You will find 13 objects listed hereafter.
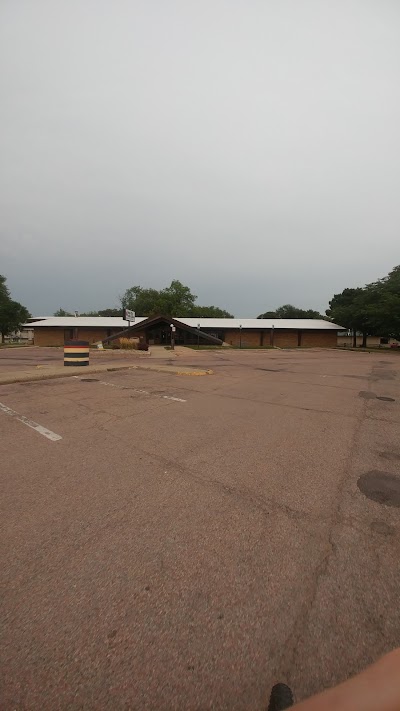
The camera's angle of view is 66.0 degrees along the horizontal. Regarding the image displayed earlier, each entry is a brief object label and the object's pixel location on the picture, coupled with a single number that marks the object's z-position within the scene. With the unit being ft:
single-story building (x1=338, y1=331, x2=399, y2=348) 193.57
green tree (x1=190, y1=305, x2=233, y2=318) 226.75
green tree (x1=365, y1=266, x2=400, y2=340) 124.54
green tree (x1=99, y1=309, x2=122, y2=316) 349.98
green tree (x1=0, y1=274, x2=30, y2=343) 154.71
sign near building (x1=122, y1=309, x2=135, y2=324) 111.75
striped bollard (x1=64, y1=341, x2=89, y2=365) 47.70
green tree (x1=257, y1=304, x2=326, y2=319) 320.50
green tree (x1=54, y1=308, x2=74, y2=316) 419.33
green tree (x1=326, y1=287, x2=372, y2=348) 148.87
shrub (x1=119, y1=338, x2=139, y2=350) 95.50
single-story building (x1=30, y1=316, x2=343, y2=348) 151.74
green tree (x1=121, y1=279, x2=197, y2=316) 203.92
